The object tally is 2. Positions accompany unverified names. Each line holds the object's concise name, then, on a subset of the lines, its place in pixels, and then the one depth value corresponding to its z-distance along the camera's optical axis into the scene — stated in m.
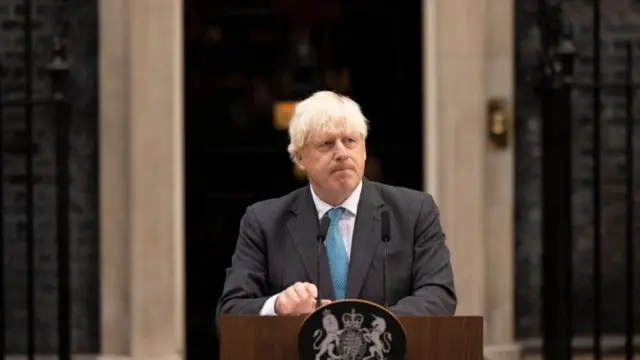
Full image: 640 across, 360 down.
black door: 11.23
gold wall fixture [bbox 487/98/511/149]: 10.52
